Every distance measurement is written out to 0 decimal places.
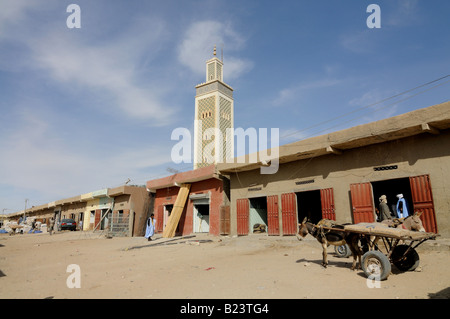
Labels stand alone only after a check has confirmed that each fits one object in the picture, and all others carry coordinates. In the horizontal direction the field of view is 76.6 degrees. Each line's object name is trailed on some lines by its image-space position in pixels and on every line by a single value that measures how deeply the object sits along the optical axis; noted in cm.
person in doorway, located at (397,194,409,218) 948
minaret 4328
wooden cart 548
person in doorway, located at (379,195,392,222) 917
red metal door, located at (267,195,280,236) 1425
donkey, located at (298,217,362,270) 659
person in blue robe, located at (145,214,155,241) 1712
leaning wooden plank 1929
